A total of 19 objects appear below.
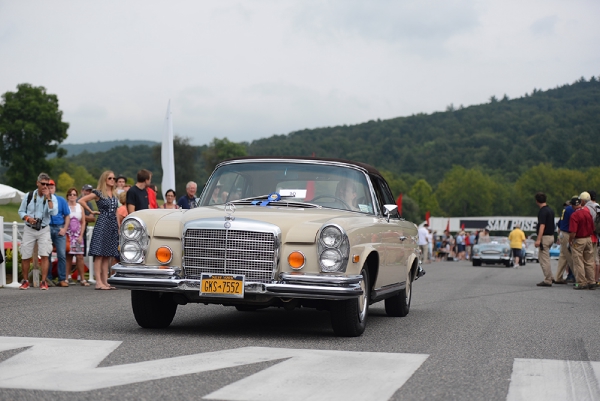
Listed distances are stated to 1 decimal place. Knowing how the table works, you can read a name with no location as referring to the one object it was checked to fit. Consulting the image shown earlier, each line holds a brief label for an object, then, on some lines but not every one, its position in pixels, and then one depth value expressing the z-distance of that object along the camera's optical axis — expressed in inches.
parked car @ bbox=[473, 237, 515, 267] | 1475.1
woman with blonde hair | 551.5
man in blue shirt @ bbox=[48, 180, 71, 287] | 569.9
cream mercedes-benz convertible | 294.4
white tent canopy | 1035.9
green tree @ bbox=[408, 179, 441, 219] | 6289.4
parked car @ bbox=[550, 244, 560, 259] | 2365.2
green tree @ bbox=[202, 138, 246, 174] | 5383.9
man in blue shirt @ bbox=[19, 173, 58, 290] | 549.0
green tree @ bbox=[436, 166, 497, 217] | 6314.0
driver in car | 350.0
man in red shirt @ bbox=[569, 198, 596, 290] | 689.0
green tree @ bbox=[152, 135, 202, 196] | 4837.6
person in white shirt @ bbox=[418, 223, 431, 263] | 1419.8
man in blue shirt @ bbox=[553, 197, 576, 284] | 743.7
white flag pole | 783.1
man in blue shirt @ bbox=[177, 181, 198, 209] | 592.2
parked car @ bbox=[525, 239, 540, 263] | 2078.0
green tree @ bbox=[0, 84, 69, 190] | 3065.9
